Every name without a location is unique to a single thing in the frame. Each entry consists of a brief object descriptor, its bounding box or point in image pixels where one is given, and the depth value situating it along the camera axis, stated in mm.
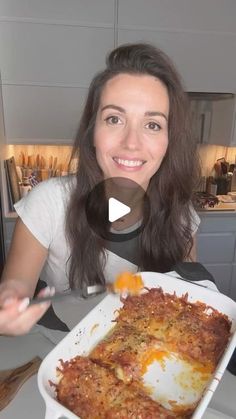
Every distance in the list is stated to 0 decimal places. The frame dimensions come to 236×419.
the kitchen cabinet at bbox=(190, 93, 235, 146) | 2035
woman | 808
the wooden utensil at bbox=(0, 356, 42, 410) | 567
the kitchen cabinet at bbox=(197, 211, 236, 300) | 1963
